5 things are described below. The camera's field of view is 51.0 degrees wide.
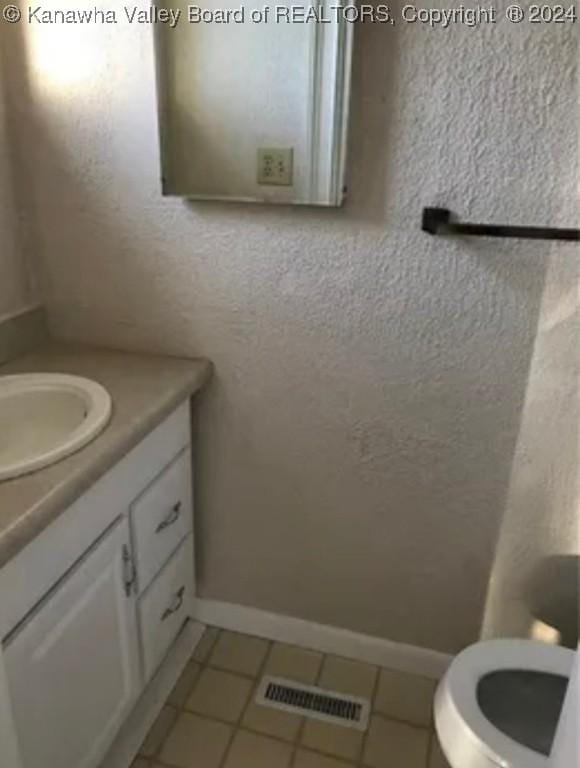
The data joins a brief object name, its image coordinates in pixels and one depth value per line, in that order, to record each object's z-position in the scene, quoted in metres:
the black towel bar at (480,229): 1.14
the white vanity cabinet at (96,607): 0.95
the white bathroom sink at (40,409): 1.28
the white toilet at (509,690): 1.06
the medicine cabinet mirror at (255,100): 1.16
